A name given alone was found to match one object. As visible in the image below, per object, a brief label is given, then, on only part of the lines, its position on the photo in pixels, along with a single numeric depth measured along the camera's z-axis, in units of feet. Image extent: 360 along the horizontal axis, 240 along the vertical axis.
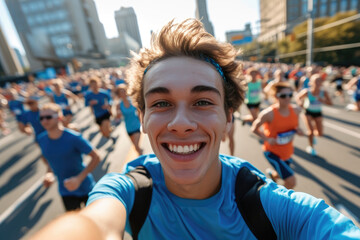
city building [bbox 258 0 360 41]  180.75
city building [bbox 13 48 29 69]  555.24
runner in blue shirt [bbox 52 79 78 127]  21.66
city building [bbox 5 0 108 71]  199.11
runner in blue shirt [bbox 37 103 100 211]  8.00
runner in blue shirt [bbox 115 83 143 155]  15.84
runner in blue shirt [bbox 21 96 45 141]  16.19
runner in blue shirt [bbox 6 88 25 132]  19.57
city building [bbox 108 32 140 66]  185.28
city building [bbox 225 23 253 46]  132.36
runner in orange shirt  9.91
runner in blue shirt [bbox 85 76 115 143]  20.77
